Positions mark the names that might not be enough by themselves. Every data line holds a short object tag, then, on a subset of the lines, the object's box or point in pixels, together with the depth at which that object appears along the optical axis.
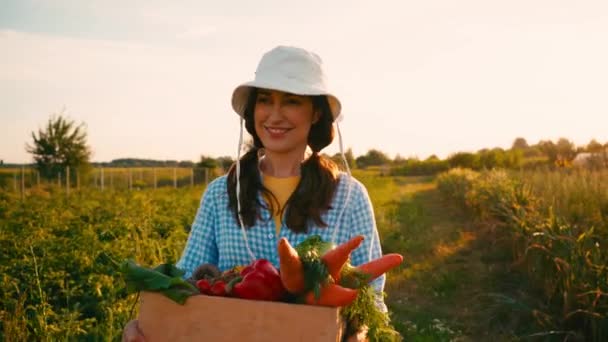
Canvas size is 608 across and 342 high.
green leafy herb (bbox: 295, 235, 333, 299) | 1.69
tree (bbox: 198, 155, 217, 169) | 41.11
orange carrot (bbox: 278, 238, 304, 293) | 1.64
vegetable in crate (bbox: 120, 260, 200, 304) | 1.72
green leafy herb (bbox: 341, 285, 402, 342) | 1.83
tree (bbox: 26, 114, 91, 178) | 32.31
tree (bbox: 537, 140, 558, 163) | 27.25
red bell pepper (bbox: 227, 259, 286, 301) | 1.72
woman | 2.41
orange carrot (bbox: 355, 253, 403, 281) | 1.87
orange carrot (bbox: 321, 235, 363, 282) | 1.73
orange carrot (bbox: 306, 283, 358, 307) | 1.68
